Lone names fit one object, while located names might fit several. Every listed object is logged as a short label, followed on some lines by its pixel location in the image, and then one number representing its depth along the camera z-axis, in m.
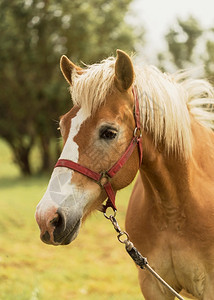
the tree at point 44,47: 19.84
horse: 2.30
